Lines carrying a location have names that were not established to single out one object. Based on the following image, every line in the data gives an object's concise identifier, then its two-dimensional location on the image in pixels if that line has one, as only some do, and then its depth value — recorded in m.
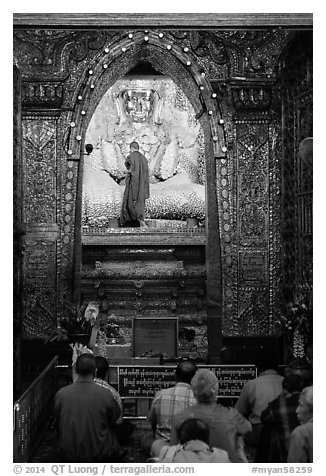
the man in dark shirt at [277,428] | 6.34
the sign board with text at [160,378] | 8.74
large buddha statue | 16.03
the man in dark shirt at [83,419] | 6.80
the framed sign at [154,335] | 11.09
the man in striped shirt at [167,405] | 6.92
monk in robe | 15.49
